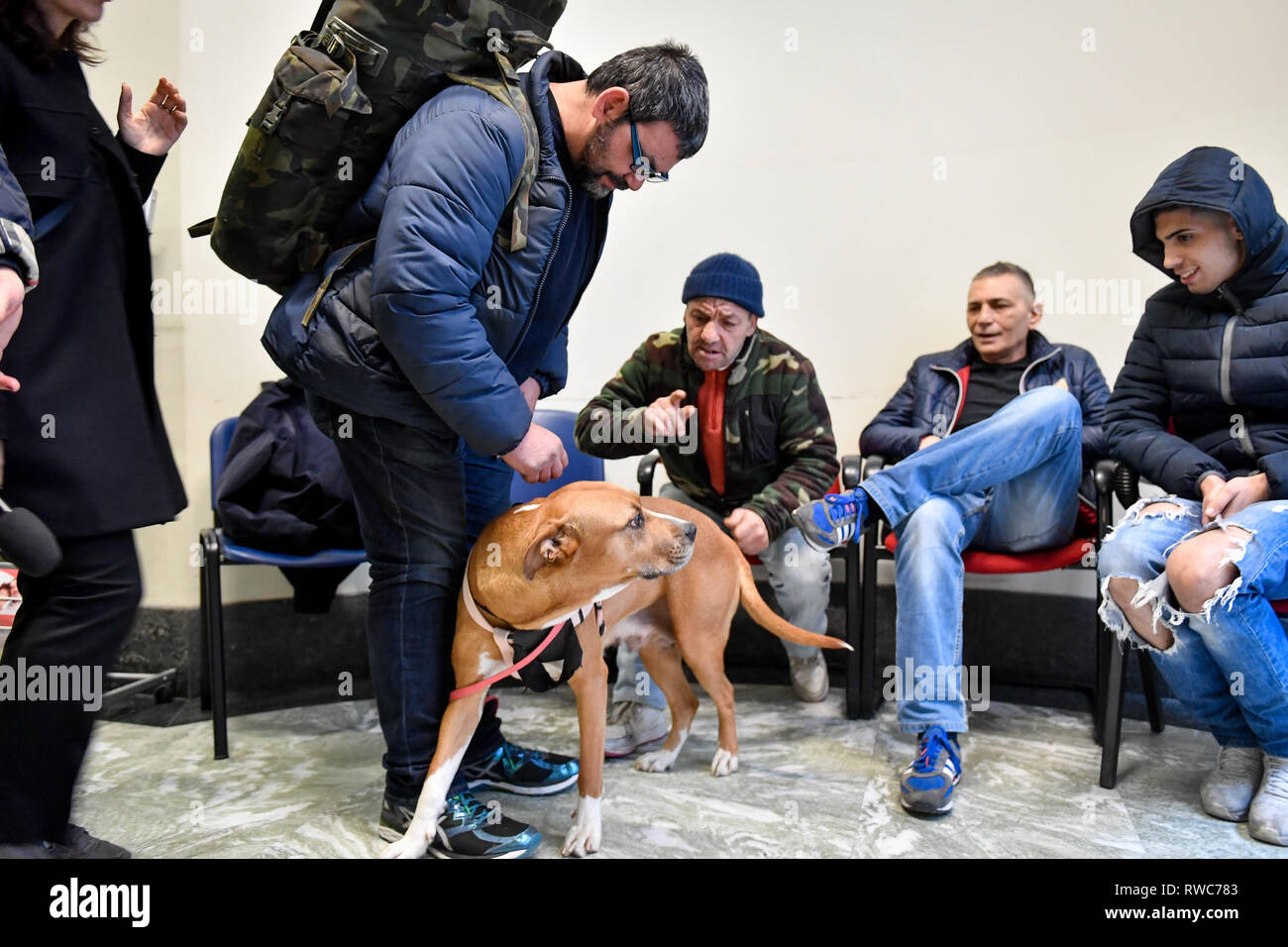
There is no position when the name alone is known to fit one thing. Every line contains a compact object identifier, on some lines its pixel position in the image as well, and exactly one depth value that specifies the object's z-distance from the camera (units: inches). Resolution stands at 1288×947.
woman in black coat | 67.9
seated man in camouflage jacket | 115.2
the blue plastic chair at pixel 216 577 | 107.5
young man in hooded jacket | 84.4
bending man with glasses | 67.1
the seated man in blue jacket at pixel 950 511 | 97.7
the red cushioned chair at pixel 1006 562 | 108.9
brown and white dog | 75.1
